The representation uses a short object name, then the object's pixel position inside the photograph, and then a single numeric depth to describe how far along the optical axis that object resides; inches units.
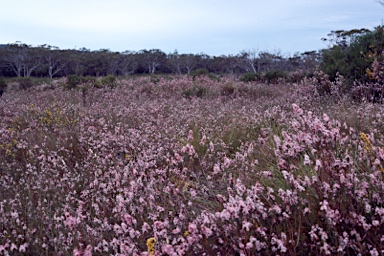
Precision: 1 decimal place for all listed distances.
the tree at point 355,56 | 374.9
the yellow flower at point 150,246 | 80.0
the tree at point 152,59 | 2706.7
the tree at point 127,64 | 2540.1
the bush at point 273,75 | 790.8
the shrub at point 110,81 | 657.1
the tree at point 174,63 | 2719.0
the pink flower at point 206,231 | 82.0
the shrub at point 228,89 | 508.2
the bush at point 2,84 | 707.6
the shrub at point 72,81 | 687.7
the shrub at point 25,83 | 927.5
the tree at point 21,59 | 2256.4
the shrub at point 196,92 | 502.9
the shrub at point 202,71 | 1052.2
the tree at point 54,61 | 2345.0
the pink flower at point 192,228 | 78.2
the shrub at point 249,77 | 811.4
